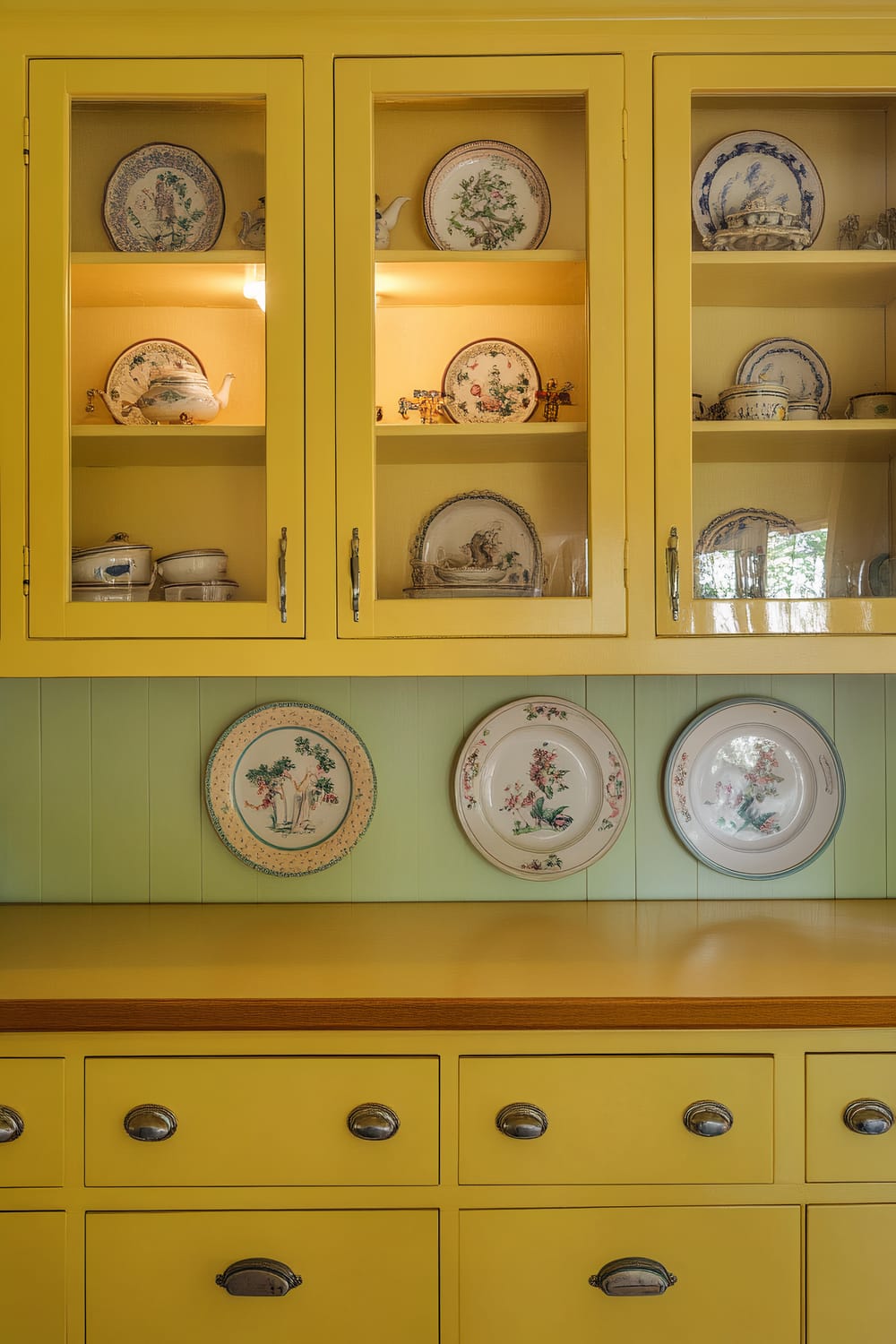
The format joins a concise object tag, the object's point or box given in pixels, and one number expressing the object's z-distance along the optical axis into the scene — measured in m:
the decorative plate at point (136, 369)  1.41
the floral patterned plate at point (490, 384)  1.41
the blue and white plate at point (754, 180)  1.41
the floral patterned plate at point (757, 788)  1.71
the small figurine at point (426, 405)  1.41
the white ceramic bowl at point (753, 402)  1.42
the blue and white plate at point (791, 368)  1.43
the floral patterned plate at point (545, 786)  1.70
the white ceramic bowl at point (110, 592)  1.39
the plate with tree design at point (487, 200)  1.41
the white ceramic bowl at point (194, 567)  1.40
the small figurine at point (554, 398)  1.40
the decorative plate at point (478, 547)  1.41
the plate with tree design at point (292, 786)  1.70
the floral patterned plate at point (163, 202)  1.40
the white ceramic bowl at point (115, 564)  1.40
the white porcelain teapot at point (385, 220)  1.40
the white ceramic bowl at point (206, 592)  1.40
